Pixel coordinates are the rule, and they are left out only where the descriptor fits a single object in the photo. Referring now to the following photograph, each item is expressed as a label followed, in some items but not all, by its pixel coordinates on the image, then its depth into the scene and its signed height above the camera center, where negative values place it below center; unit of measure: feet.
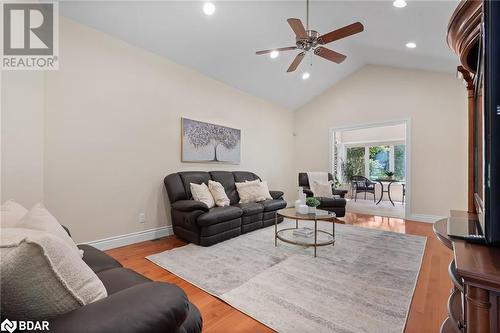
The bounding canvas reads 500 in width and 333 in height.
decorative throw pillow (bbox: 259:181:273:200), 14.84 -1.53
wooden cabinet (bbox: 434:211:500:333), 2.21 -1.15
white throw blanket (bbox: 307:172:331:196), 17.58 -0.86
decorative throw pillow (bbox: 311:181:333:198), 16.97 -1.67
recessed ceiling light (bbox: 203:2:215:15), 9.70 +6.66
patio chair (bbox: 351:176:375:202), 25.78 -2.00
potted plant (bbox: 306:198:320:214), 10.87 -1.67
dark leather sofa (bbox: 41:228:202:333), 2.36 -1.59
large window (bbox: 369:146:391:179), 28.84 +0.77
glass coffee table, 9.94 -3.17
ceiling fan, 8.04 +4.75
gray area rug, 5.69 -3.61
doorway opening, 26.17 +0.37
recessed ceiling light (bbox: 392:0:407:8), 9.51 +6.75
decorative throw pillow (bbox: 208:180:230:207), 12.52 -1.45
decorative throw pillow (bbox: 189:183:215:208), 11.87 -1.40
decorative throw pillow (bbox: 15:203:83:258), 3.88 -0.96
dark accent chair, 16.01 -2.53
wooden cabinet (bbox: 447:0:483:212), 3.43 +2.21
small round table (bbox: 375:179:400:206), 24.26 -1.95
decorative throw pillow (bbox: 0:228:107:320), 2.24 -1.13
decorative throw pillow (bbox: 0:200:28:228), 4.14 -0.91
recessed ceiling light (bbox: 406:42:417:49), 12.74 +6.73
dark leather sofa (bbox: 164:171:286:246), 10.46 -2.28
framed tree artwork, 13.39 +1.53
